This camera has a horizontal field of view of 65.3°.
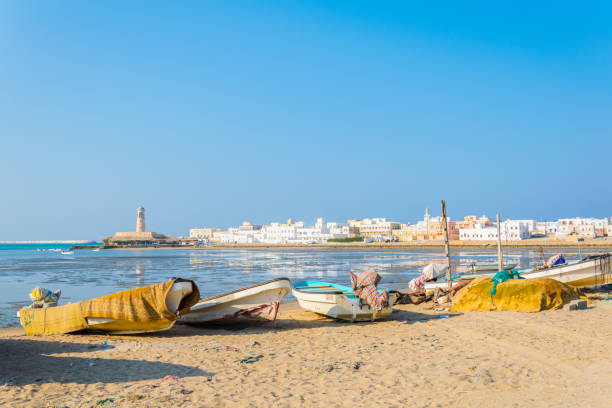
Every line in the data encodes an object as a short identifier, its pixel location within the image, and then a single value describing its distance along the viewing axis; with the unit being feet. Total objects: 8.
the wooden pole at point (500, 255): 63.30
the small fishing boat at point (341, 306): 38.22
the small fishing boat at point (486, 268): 79.68
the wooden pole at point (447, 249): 52.99
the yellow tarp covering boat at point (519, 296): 40.50
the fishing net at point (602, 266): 52.85
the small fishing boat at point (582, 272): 53.01
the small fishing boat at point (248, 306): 37.14
